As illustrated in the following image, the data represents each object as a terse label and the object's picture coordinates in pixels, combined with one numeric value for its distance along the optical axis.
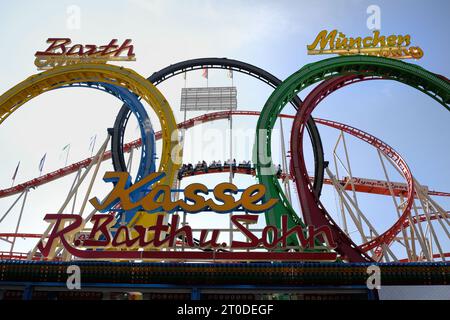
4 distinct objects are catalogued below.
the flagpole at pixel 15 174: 25.49
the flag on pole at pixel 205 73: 18.19
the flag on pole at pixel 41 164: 25.37
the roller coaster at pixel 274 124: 13.13
